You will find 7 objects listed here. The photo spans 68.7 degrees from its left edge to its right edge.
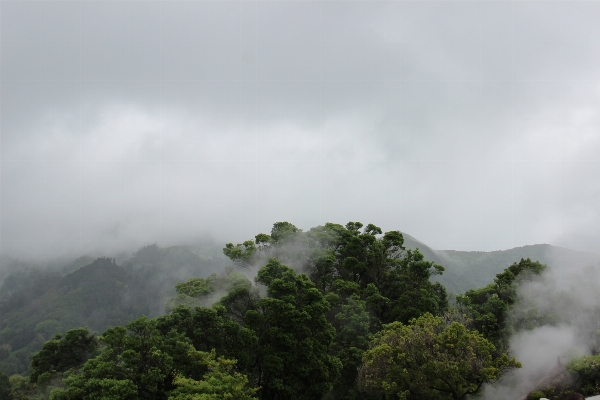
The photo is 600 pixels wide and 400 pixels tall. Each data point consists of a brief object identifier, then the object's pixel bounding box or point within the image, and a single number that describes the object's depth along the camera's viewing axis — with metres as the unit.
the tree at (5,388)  39.19
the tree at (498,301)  30.73
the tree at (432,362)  20.09
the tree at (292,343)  27.55
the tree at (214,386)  19.14
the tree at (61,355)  31.12
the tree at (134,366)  20.86
